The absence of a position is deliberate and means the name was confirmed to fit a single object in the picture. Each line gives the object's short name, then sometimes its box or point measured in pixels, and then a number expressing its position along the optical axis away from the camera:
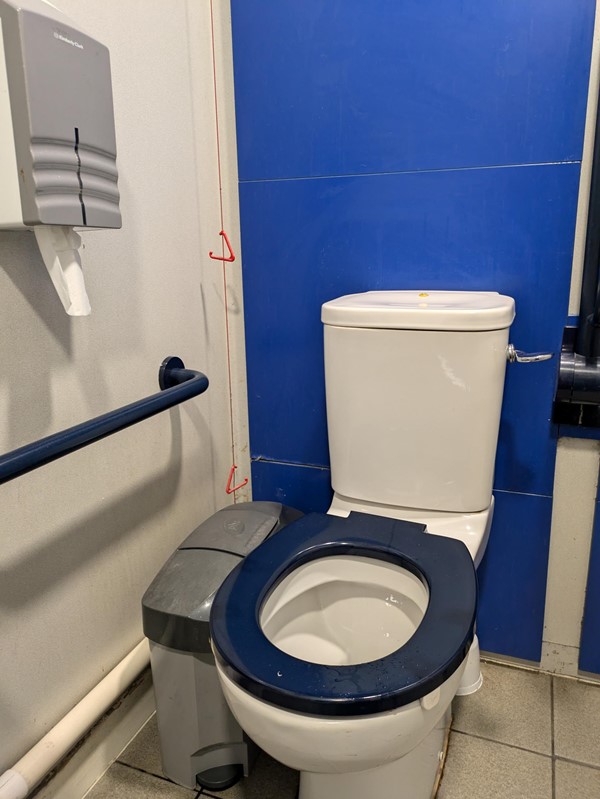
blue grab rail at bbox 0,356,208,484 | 0.76
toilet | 0.77
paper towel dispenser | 0.71
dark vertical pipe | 1.08
